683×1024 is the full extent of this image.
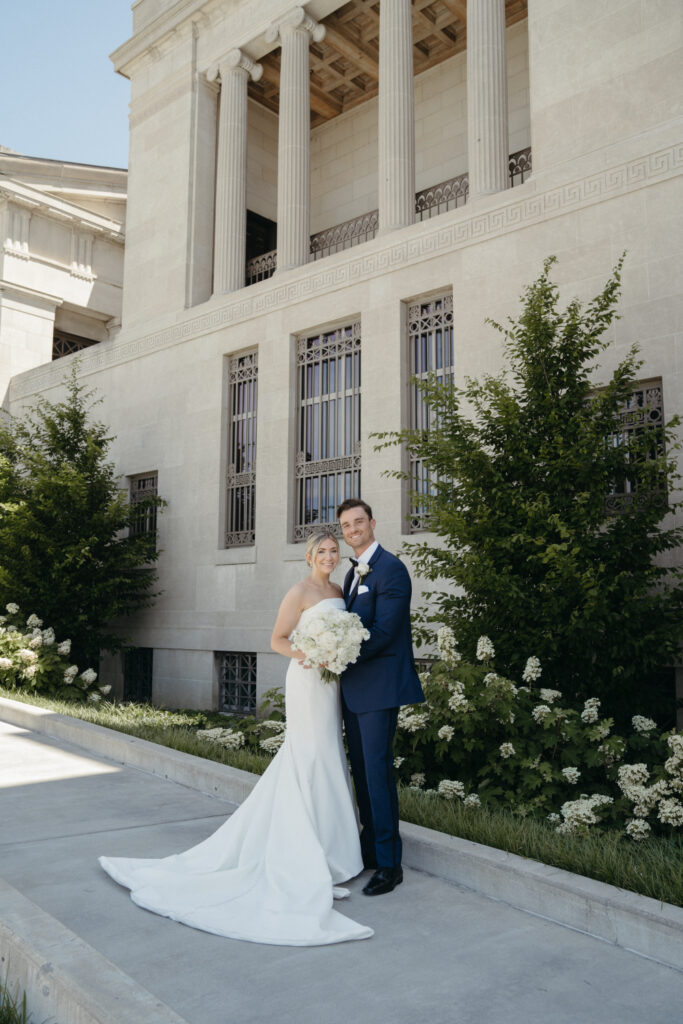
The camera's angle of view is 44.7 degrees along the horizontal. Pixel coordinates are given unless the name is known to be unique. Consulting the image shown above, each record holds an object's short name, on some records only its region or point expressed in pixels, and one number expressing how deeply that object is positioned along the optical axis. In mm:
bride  4238
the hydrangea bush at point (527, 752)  5863
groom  4797
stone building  10664
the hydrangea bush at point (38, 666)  12711
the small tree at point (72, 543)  14109
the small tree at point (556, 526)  7531
